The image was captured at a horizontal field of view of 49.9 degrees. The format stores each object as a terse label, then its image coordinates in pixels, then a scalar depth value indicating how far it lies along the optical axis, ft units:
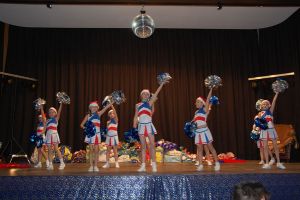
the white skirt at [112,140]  26.13
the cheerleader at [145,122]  21.09
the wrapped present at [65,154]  34.54
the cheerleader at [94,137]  21.79
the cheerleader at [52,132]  24.66
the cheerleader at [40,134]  26.58
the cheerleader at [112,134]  26.16
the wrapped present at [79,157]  35.09
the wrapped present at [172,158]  34.42
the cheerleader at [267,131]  22.75
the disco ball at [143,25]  24.97
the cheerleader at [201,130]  22.40
